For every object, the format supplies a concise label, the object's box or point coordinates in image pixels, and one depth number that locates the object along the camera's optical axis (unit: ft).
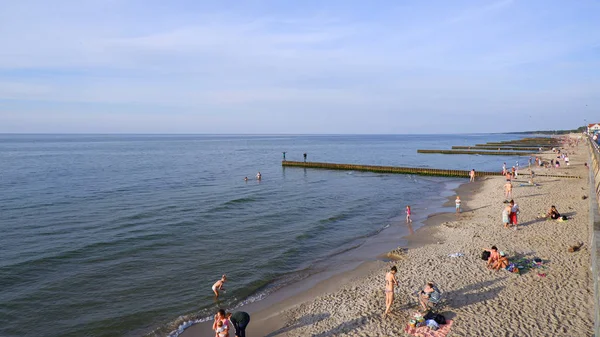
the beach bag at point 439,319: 33.42
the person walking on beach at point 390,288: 36.17
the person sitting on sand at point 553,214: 65.98
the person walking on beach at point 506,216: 64.34
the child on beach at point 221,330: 31.78
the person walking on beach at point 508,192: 89.00
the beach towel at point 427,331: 31.60
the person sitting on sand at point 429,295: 35.53
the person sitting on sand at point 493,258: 46.11
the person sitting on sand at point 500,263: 45.60
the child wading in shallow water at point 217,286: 43.62
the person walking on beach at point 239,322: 31.91
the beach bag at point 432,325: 32.63
